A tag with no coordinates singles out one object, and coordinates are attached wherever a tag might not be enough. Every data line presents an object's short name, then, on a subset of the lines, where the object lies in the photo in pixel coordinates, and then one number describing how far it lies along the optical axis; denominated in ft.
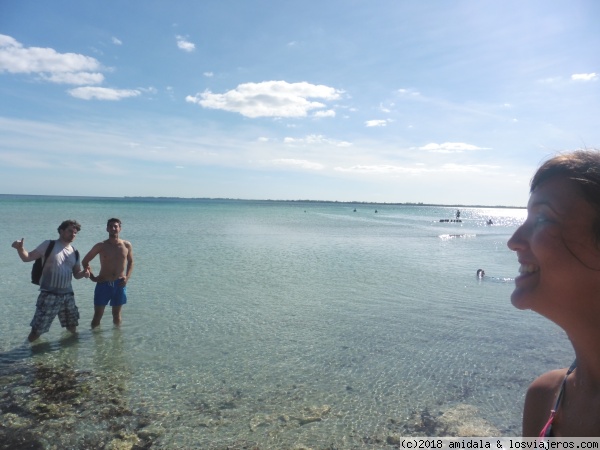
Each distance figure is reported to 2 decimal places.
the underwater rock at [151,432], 16.76
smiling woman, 4.12
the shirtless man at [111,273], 29.66
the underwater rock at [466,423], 17.76
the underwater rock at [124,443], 15.93
